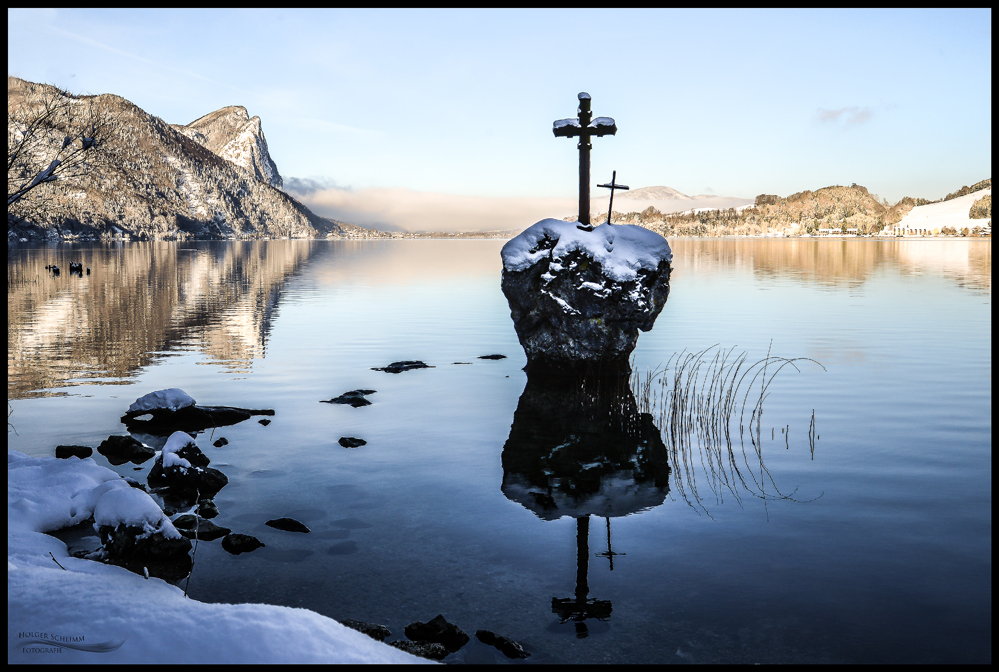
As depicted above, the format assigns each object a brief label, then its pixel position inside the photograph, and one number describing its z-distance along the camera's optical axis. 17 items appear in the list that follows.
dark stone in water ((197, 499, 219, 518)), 9.86
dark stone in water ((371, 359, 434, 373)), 21.95
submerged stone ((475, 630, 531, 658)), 6.68
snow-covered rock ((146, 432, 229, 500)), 10.82
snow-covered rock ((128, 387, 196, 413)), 14.98
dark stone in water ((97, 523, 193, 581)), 8.12
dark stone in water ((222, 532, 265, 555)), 8.69
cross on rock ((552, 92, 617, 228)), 18.97
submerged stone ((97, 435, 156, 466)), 12.51
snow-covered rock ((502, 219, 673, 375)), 18.03
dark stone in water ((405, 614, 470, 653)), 6.81
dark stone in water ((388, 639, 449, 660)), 6.44
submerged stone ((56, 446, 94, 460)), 12.48
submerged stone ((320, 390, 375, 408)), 17.08
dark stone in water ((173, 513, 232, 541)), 9.06
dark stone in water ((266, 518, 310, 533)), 9.41
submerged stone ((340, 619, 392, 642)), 6.80
